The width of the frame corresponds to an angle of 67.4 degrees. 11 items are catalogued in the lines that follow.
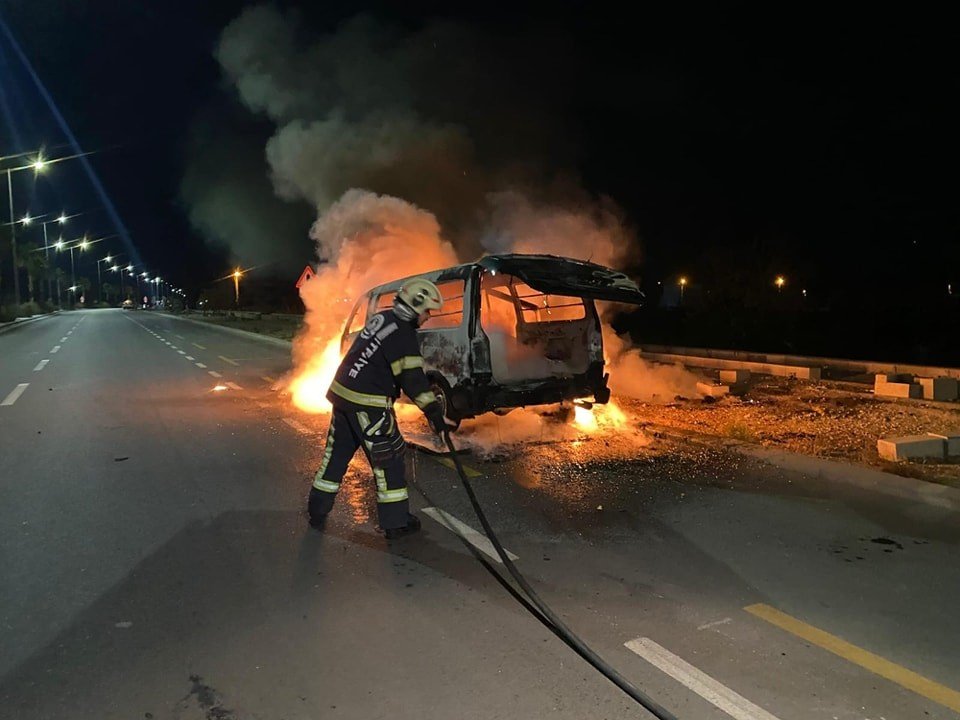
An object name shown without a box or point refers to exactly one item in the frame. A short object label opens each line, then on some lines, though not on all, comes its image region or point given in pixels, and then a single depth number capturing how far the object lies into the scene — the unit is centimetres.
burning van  675
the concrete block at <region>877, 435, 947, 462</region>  607
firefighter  452
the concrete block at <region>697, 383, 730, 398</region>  985
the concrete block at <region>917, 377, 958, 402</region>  888
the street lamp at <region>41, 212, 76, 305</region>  4904
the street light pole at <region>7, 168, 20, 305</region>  3844
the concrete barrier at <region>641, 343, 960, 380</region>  1059
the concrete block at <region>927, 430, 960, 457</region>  613
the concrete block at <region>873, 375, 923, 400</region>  903
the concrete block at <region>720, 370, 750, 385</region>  1034
